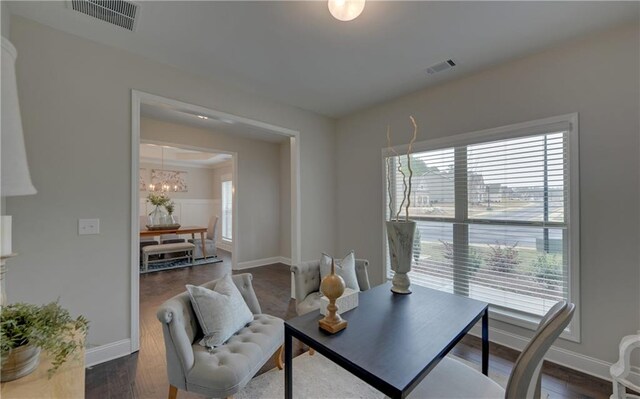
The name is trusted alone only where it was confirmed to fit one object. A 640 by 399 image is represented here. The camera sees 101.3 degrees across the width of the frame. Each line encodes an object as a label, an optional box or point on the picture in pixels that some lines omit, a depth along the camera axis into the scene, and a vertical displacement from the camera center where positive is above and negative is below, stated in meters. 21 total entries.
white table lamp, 0.83 +0.19
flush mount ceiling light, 1.49 +1.12
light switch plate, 2.14 -0.21
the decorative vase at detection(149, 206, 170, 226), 5.81 -0.38
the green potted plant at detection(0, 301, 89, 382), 0.87 -0.48
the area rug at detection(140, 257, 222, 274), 5.16 -1.31
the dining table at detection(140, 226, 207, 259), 5.21 -0.64
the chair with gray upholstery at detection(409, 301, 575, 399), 0.95 -0.76
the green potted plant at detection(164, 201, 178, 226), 5.84 -0.34
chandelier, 7.50 +0.46
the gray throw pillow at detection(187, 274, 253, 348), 1.66 -0.74
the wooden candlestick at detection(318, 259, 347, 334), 1.32 -0.51
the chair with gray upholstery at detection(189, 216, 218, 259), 6.35 -0.95
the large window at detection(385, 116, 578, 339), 2.24 -0.14
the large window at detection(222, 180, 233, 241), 7.86 -0.27
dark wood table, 1.02 -0.65
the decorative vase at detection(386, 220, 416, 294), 1.76 -0.33
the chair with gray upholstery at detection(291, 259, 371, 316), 2.35 -0.79
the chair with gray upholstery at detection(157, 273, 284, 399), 1.43 -0.92
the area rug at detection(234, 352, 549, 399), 1.82 -1.34
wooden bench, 4.97 -0.96
